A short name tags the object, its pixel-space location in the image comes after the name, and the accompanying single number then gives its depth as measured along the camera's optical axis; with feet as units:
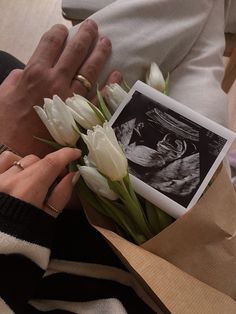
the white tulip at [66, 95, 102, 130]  1.80
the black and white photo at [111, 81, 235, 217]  1.79
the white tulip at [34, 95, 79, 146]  1.74
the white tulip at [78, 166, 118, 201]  1.72
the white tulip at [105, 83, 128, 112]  1.99
